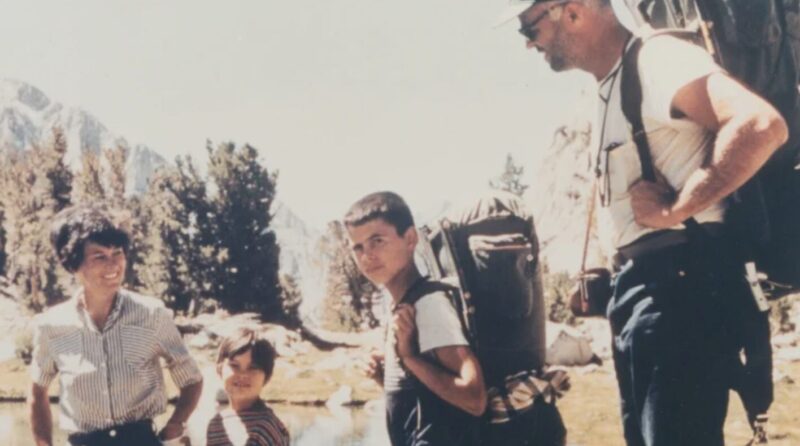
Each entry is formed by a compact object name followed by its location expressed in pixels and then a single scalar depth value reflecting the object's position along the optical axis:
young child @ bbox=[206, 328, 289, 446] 3.43
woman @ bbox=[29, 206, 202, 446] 3.45
